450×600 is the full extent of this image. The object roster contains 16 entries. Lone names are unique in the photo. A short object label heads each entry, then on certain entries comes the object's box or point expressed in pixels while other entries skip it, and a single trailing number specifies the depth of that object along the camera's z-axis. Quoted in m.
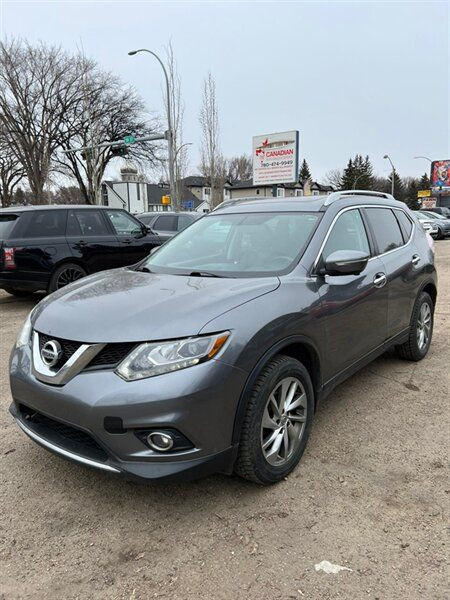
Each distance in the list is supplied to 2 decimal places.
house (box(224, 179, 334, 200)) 77.38
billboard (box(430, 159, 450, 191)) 67.50
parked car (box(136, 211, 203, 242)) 12.91
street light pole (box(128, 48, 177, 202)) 23.81
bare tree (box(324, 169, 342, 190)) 99.82
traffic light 26.50
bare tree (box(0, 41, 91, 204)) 28.80
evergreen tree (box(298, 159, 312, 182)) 97.99
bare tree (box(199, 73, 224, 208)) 32.41
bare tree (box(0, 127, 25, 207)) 47.22
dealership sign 22.44
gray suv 2.34
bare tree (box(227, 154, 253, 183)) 96.06
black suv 7.44
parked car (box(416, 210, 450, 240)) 26.34
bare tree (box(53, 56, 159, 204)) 31.00
